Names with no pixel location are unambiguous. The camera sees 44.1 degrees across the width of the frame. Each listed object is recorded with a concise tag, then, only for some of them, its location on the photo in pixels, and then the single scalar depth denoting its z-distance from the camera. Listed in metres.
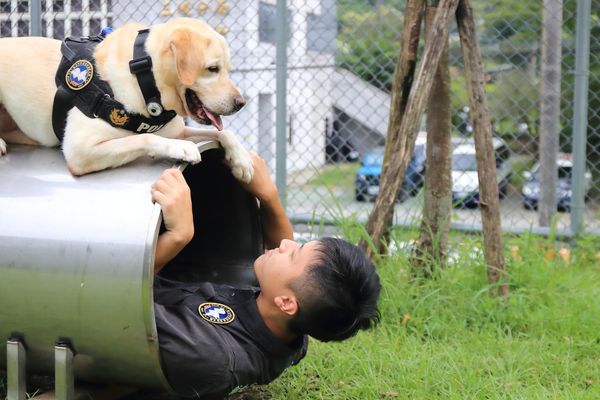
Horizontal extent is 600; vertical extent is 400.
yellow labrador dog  2.46
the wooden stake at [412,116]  3.41
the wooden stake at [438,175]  3.72
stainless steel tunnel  2.14
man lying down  2.28
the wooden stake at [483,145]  3.48
